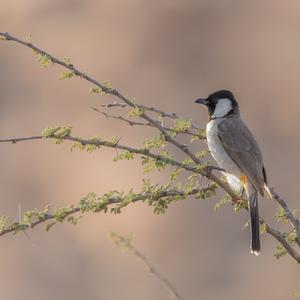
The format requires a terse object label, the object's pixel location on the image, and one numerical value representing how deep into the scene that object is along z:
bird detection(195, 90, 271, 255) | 8.67
